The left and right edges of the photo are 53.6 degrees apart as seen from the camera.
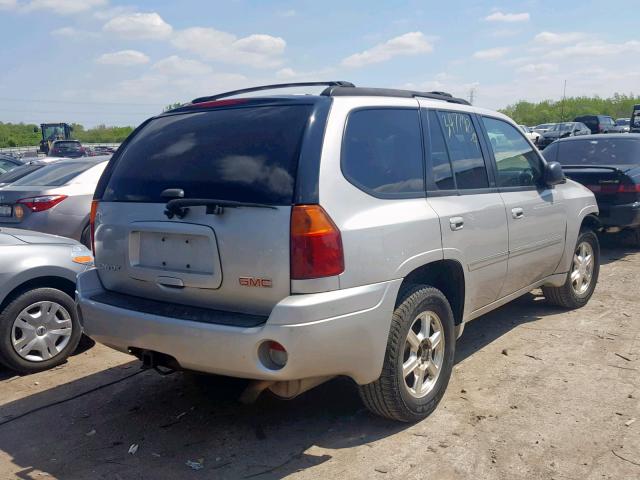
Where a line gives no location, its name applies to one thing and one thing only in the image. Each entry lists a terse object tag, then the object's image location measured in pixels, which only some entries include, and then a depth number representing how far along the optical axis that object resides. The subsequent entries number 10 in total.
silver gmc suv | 3.06
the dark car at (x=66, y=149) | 30.77
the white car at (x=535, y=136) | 28.26
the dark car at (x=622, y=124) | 38.08
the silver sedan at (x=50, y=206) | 7.47
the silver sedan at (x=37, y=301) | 4.62
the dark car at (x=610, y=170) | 8.17
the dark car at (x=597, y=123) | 35.12
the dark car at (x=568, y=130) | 30.49
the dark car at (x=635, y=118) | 29.31
